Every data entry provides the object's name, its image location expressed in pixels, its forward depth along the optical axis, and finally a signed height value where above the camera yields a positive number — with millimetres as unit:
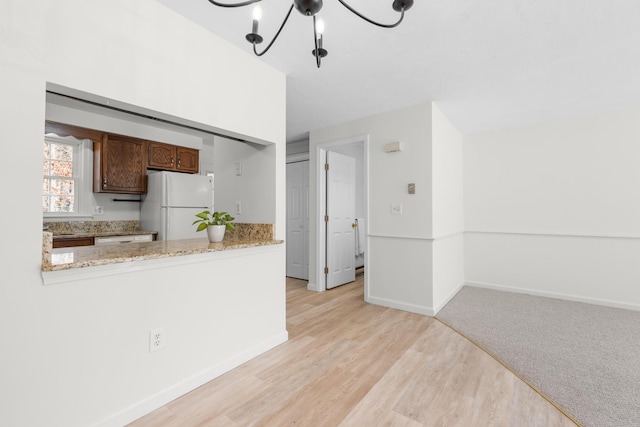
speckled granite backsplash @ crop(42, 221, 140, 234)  3629 -119
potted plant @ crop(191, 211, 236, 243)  2264 -80
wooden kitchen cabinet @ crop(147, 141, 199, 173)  4391 +961
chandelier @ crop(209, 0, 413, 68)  1141 +858
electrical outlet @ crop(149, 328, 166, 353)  1670 -706
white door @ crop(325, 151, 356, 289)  4285 -27
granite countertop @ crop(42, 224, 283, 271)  1380 -201
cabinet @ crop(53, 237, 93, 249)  3295 -276
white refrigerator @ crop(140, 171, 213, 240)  4066 +206
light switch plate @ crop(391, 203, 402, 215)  3433 +103
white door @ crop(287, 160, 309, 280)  4773 -43
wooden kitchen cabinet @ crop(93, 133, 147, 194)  3904 +736
